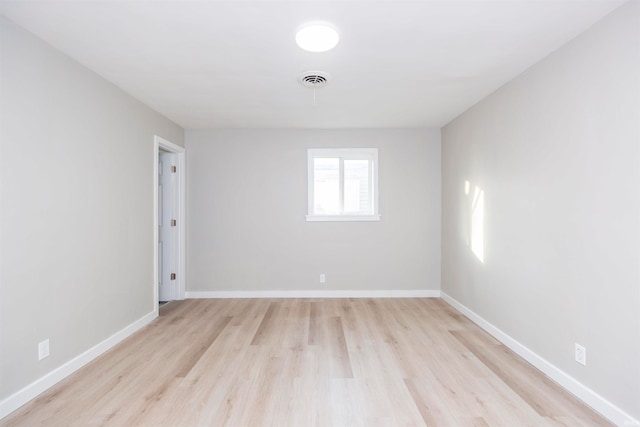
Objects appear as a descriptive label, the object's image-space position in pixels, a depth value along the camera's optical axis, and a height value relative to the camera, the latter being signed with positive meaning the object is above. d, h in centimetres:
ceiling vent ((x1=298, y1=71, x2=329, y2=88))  251 +116
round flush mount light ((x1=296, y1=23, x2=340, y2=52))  190 +115
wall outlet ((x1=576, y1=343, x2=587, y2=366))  193 -93
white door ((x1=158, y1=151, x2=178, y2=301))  413 -18
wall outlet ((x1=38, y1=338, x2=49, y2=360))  202 -94
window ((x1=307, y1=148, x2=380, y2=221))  428 +41
